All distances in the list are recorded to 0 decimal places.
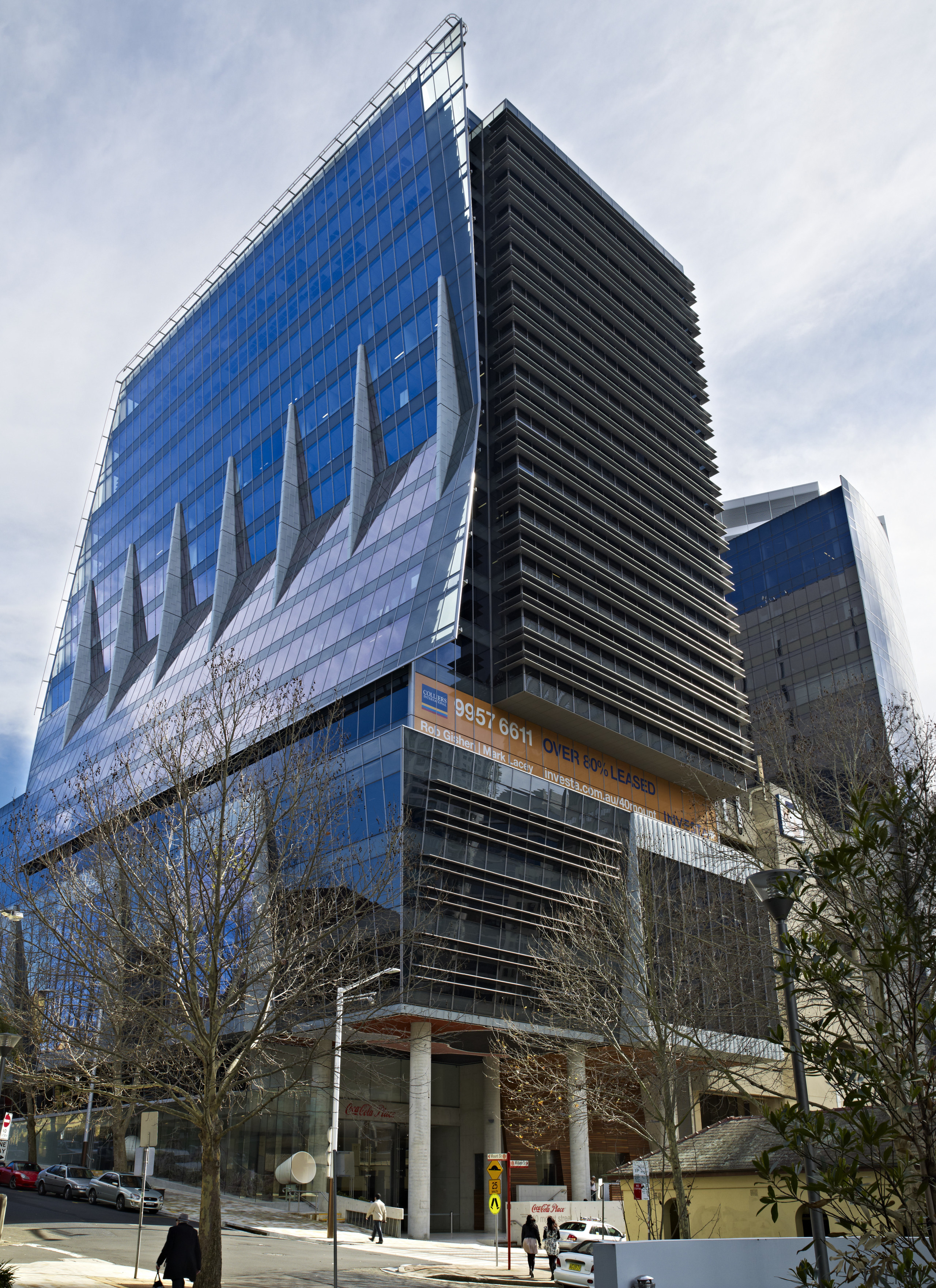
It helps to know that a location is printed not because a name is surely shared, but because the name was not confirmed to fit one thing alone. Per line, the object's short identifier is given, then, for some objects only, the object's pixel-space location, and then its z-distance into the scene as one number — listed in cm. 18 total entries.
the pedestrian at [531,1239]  2545
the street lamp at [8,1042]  2164
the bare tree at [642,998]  2436
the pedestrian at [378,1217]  3409
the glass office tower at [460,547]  4553
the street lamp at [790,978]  814
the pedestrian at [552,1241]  2591
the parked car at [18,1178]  4069
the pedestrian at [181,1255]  1502
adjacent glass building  9206
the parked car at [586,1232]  2936
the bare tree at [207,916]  1867
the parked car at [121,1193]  3309
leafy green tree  657
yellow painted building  2269
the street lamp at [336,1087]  1744
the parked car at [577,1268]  2364
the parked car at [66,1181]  3716
